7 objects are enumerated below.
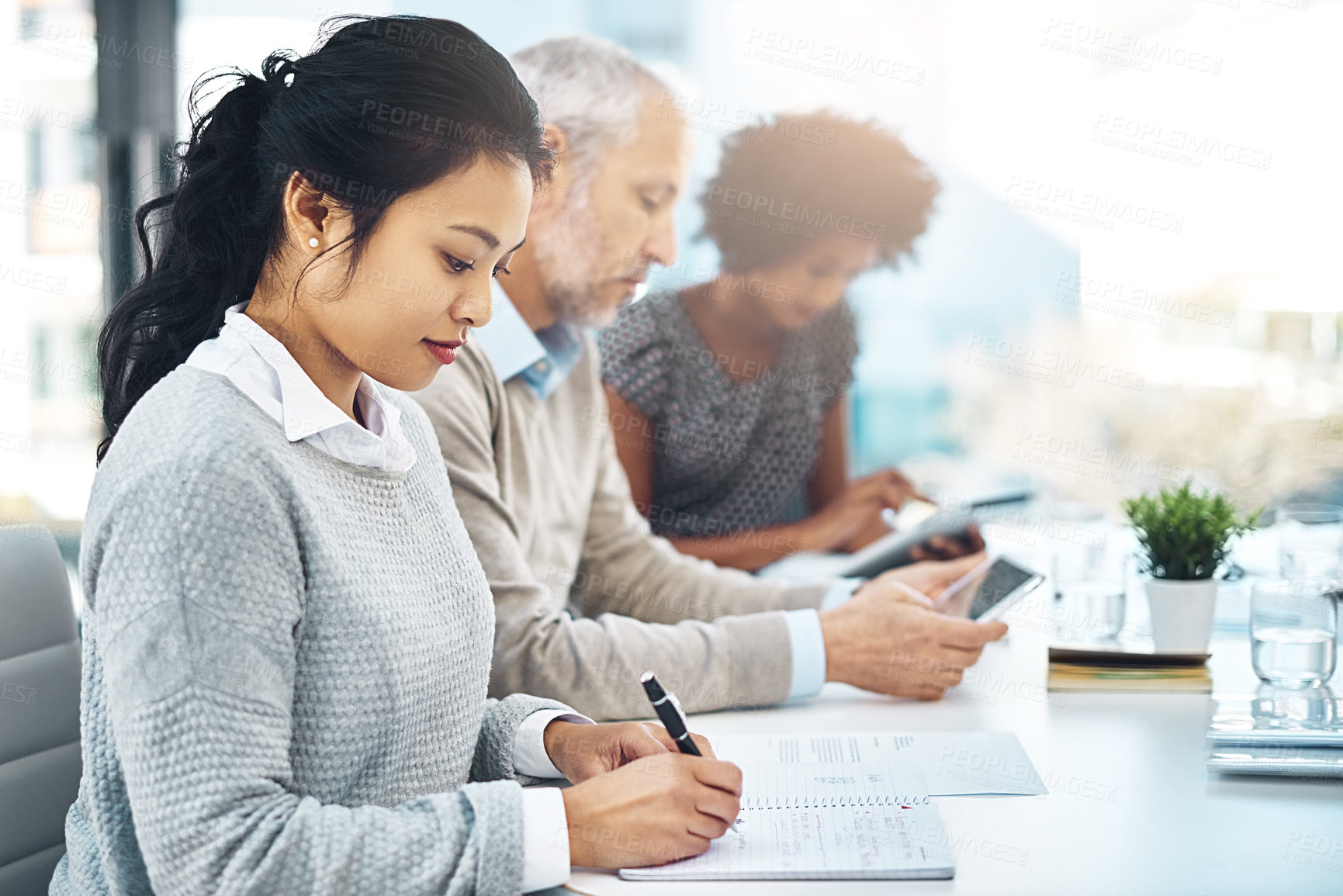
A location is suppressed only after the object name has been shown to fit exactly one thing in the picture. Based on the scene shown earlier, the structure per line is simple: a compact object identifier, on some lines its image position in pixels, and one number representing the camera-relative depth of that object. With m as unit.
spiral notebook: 0.81
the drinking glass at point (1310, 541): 1.46
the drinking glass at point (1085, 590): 1.45
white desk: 0.81
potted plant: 1.39
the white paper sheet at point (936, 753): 1.00
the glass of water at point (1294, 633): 1.23
